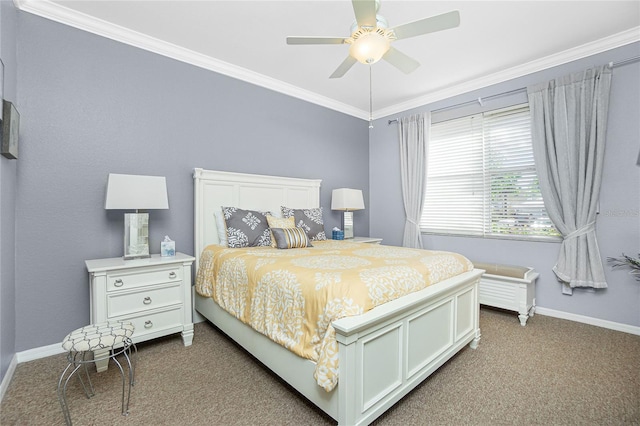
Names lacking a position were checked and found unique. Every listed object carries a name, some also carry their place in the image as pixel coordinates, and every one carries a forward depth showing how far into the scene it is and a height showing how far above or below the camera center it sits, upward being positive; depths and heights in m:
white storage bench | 2.90 -0.81
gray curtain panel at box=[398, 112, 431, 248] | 4.17 +0.67
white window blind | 3.31 +0.43
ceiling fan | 1.71 +1.19
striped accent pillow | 2.82 -0.25
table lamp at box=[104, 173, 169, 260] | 2.27 +0.11
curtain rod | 2.69 +1.44
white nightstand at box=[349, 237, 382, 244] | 4.07 -0.39
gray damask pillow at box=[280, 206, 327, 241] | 3.32 -0.09
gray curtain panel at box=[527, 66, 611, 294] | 2.79 +0.55
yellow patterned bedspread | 1.44 -0.44
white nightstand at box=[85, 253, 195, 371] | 2.06 -0.62
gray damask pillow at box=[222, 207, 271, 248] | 2.85 -0.15
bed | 1.34 -0.82
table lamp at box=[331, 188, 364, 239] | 4.06 +0.15
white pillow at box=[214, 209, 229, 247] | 2.98 -0.15
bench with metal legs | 1.51 -0.70
